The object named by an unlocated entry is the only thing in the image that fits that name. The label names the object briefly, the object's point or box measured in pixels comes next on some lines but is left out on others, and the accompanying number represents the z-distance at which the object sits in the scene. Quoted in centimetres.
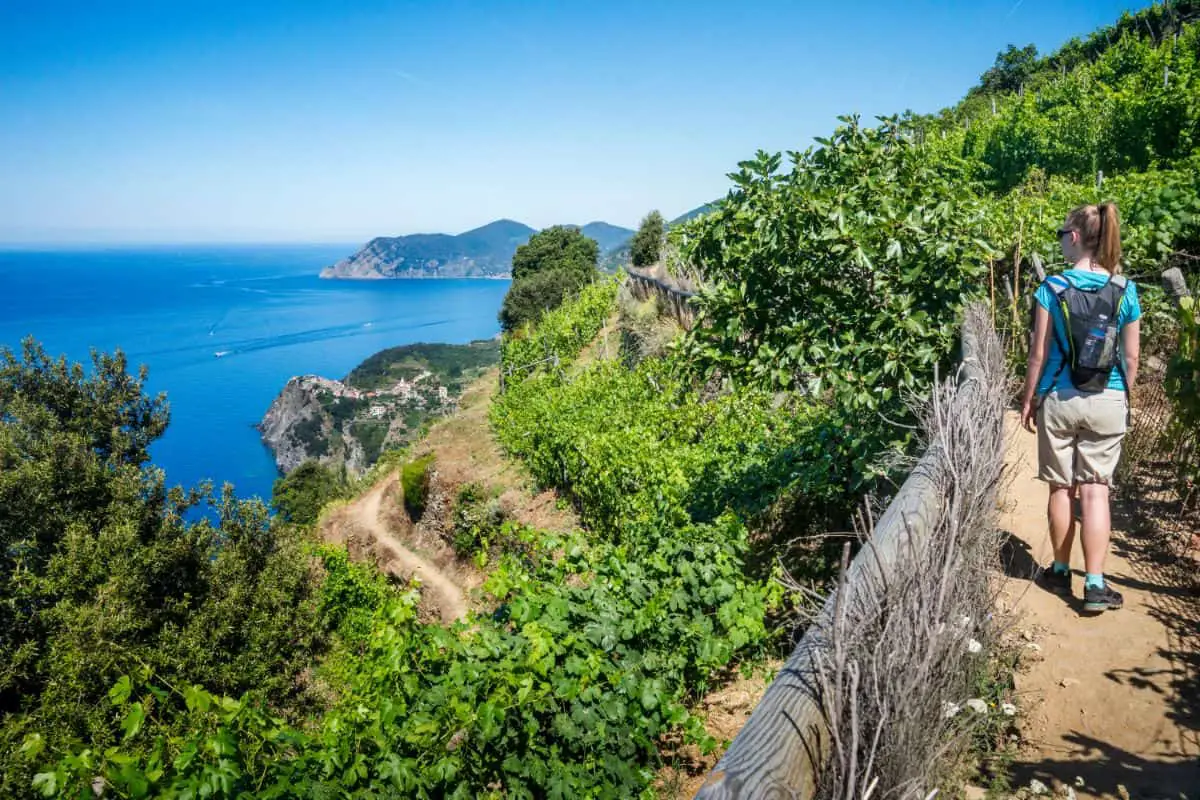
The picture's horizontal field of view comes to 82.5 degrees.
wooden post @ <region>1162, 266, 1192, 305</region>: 664
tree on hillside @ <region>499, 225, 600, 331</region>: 3784
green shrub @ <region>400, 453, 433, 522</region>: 1778
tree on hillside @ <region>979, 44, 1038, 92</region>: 5650
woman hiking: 338
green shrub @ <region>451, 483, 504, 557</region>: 1399
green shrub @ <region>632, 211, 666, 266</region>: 3778
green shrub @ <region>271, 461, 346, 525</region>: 3447
